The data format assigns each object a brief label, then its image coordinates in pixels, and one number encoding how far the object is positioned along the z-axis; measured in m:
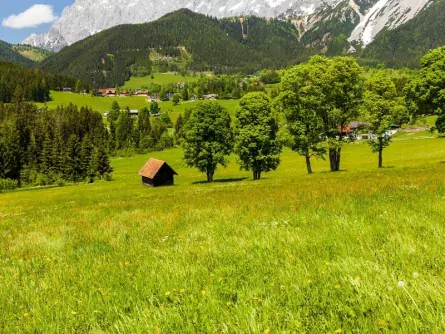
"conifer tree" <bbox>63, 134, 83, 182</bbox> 110.50
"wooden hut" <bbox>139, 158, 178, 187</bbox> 73.06
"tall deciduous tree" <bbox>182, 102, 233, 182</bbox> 62.19
